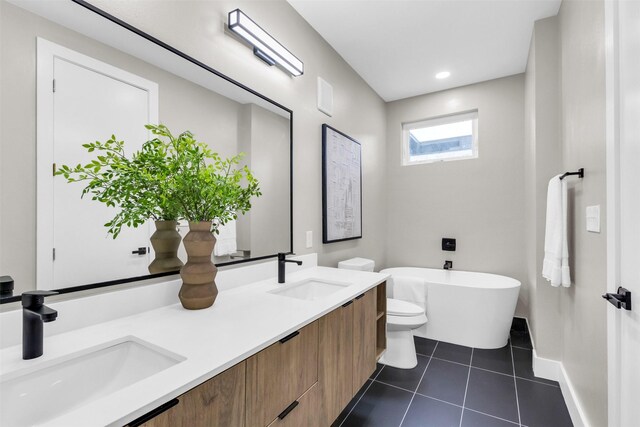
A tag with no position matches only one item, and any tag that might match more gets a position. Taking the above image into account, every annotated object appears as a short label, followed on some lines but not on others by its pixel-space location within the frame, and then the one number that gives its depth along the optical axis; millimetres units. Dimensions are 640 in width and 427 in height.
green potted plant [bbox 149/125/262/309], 1105
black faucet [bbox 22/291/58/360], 770
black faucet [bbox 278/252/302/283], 1713
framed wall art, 2425
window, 3439
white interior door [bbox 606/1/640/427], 960
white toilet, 2266
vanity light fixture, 1574
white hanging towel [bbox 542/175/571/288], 1795
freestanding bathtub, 2619
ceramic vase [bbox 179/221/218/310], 1176
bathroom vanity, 666
